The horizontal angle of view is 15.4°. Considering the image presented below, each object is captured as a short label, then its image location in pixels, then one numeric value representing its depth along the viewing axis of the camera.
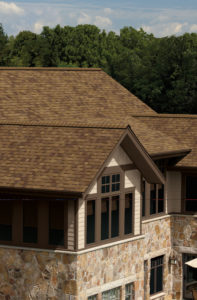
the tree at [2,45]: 121.29
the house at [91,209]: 24.64
